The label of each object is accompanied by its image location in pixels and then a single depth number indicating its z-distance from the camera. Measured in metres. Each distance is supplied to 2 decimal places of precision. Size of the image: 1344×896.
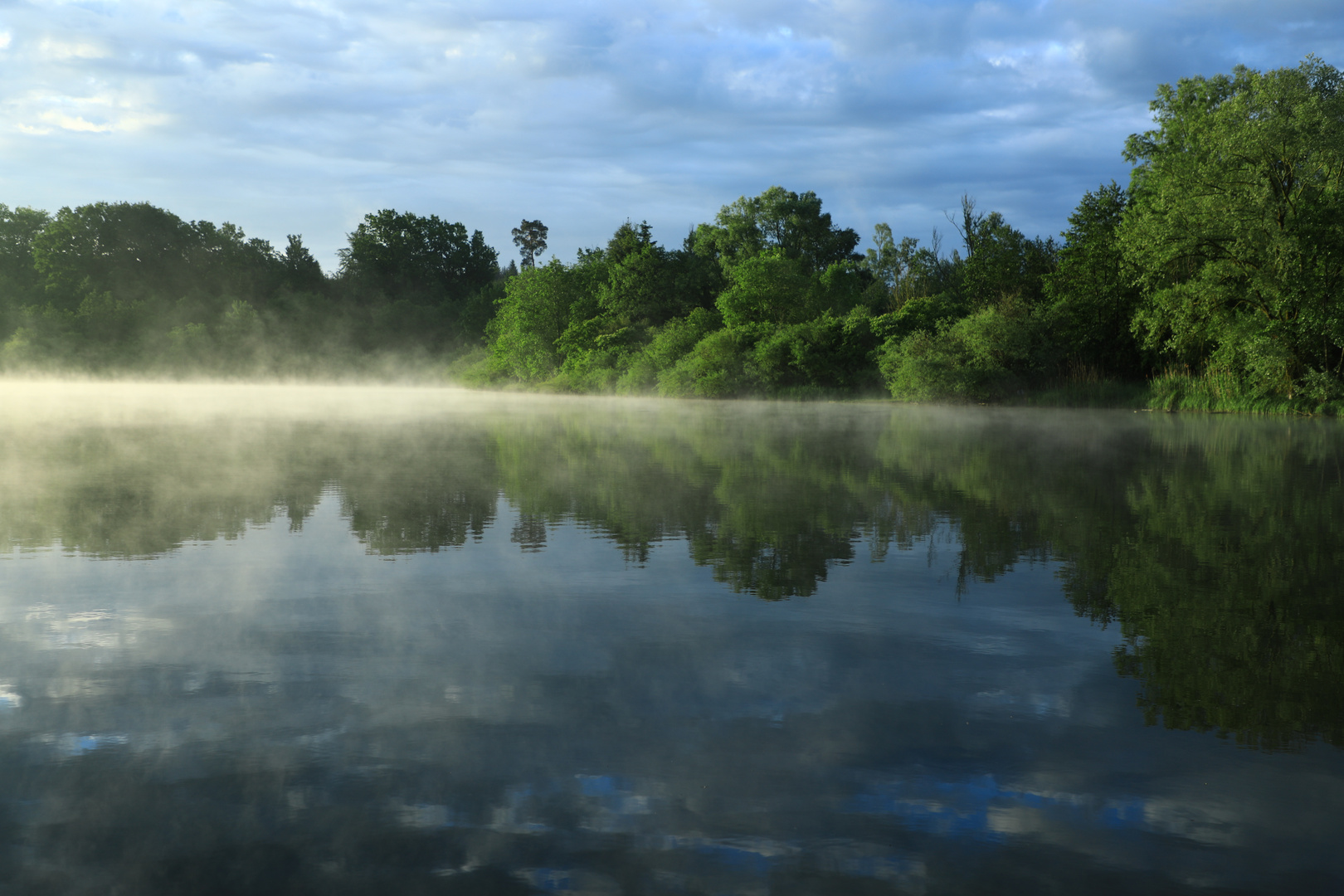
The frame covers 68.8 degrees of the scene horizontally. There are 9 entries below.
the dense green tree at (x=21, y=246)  94.56
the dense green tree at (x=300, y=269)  108.44
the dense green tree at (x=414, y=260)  110.31
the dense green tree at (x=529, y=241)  139.75
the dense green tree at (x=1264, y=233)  32.94
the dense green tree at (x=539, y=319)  70.69
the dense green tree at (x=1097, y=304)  43.91
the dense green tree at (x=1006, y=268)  50.78
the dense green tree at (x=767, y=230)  78.81
